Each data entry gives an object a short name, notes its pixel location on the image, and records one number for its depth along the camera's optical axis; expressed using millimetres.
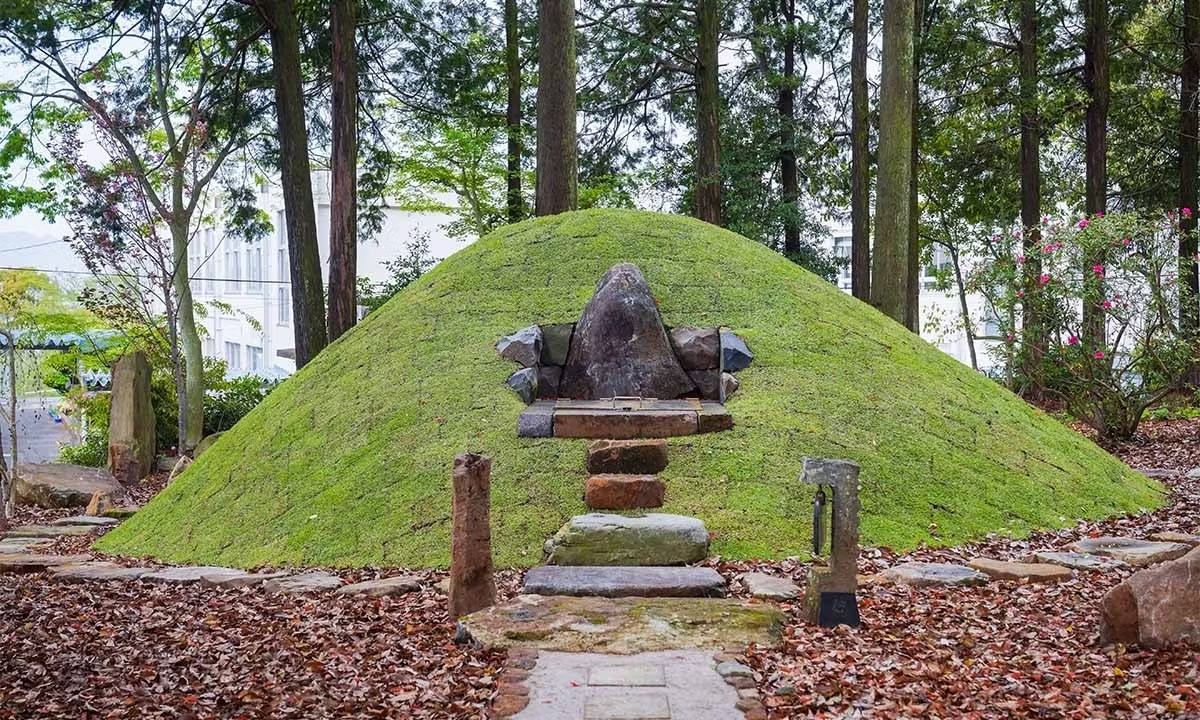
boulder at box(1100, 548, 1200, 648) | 4035
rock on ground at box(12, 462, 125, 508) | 10773
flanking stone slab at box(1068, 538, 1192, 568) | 5854
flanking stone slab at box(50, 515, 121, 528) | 9453
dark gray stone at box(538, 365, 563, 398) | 8578
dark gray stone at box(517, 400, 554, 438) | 7375
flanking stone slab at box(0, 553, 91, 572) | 6867
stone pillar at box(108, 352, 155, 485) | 12320
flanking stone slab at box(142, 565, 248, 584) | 6191
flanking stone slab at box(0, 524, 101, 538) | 8846
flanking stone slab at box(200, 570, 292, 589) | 5965
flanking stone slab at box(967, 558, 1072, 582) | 5480
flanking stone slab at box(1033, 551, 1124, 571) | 5715
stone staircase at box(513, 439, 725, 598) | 5207
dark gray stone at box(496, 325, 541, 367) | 8508
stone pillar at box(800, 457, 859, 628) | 4680
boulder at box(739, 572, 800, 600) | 5211
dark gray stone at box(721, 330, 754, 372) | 8383
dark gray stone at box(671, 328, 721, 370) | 8625
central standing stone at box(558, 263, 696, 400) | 8453
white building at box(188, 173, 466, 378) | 26125
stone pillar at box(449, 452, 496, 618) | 4914
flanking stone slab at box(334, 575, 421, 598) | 5508
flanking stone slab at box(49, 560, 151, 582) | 6414
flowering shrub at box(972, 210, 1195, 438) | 11109
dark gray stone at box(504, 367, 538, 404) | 8094
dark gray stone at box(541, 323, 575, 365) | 8758
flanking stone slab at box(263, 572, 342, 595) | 5684
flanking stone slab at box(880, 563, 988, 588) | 5422
